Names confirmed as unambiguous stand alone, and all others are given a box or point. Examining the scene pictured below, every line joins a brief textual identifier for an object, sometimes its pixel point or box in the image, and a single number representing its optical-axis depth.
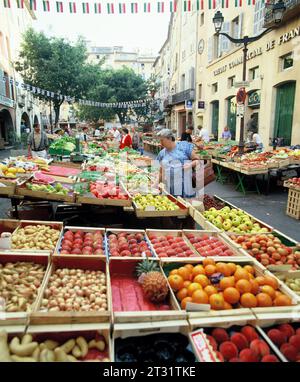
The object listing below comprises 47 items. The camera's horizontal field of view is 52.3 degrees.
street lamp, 9.52
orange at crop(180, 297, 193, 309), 2.38
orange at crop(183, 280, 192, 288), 2.60
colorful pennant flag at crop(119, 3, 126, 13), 6.57
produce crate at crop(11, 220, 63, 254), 3.95
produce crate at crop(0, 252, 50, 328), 2.90
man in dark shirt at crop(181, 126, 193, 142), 10.71
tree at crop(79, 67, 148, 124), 35.78
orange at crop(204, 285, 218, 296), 2.45
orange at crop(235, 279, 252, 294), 2.49
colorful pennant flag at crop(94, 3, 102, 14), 6.52
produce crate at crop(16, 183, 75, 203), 4.66
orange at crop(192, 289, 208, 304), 2.36
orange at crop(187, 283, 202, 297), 2.48
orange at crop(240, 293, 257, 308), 2.38
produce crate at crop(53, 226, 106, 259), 3.25
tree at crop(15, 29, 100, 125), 21.42
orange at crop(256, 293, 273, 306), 2.39
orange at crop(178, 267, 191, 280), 2.72
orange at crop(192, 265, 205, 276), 2.73
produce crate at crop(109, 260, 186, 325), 2.13
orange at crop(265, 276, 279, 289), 2.61
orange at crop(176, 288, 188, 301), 2.51
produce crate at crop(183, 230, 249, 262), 3.03
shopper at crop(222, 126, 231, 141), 16.81
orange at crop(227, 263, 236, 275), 2.77
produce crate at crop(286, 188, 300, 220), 6.62
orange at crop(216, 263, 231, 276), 2.73
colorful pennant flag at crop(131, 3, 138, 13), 6.59
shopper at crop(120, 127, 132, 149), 12.10
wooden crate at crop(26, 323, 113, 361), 2.01
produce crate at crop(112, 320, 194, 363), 2.07
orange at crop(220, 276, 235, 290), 2.53
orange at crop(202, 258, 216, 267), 2.85
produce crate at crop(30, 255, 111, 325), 2.05
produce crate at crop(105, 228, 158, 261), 2.99
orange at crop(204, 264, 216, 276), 2.73
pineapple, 2.51
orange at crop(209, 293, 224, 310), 2.33
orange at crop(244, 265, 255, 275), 2.88
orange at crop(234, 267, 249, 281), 2.63
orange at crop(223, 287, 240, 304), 2.42
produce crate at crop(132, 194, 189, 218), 4.68
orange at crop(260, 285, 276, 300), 2.48
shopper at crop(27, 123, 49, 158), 9.45
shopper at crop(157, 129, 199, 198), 4.73
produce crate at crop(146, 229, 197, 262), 3.80
